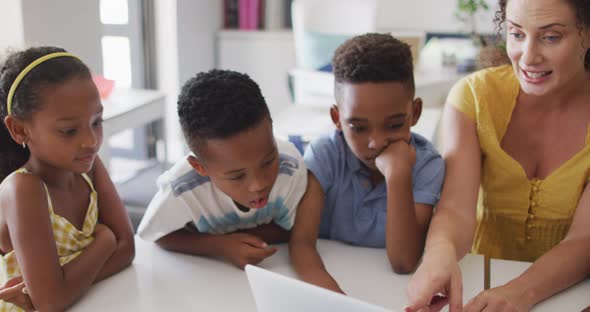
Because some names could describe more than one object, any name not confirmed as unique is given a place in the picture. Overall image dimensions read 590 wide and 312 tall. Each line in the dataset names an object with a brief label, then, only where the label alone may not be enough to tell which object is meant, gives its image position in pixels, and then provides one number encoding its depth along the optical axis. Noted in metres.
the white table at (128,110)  2.20
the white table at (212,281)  0.91
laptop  0.62
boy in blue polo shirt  1.06
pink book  3.55
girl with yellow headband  0.89
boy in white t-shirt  0.97
